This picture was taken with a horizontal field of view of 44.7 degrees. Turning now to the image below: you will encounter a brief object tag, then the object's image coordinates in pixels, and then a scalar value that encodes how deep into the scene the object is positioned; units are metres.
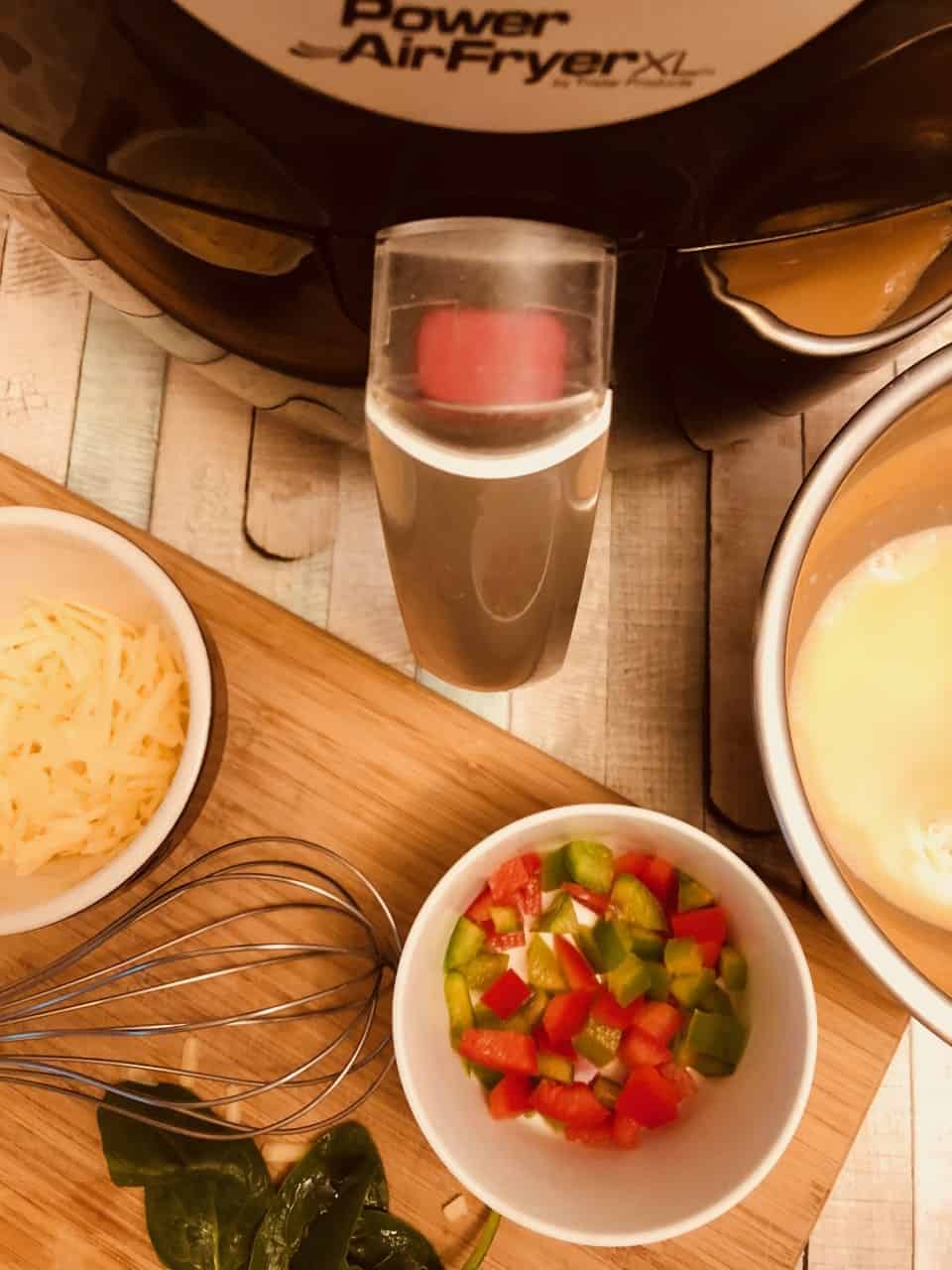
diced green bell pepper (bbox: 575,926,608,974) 0.52
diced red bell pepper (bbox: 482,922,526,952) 0.52
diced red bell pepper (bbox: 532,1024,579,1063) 0.51
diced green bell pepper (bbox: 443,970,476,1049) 0.50
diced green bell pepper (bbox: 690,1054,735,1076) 0.49
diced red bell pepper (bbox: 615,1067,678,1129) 0.49
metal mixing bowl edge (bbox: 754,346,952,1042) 0.41
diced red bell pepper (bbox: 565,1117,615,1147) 0.50
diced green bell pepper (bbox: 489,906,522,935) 0.51
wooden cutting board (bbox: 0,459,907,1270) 0.51
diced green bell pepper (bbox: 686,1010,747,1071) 0.49
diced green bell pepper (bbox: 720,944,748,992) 0.50
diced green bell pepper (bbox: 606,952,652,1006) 0.51
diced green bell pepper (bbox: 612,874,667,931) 0.51
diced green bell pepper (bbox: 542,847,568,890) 0.51
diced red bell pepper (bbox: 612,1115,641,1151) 0.49
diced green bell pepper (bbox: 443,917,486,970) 0.51
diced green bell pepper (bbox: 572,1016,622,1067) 0.50
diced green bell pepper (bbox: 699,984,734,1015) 0.50
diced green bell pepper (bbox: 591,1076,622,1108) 0.51
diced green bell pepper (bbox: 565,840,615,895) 0.50
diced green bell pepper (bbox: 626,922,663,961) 0.52
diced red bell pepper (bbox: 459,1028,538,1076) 0.50
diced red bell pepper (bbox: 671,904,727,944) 0.50
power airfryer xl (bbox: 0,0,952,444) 0.24
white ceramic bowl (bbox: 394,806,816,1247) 0.45
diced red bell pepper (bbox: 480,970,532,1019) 0.51
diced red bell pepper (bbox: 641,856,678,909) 0.51
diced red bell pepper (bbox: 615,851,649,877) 0.51
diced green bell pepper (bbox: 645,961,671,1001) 0.51
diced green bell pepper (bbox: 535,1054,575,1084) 0.51
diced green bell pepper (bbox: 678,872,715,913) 0.50
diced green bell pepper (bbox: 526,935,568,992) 0.52
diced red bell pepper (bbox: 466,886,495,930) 0.51
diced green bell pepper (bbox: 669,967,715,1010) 0.50
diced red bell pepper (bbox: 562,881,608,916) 0.52
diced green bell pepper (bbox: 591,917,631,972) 0.51
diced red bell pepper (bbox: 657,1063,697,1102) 0.50
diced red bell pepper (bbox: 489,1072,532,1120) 0.49
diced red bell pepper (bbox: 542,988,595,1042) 0.51
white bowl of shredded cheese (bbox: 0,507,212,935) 0.50
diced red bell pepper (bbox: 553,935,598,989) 0.52
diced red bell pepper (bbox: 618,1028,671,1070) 0.50
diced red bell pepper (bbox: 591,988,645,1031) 0.51
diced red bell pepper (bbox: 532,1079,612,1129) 0.50
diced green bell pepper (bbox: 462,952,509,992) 0.51
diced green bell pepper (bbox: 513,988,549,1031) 0.51
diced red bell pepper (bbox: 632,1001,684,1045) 0.50
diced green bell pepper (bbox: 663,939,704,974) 0.50
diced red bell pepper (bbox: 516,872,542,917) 0.52
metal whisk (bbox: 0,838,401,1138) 0.51
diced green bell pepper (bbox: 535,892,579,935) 0.52
